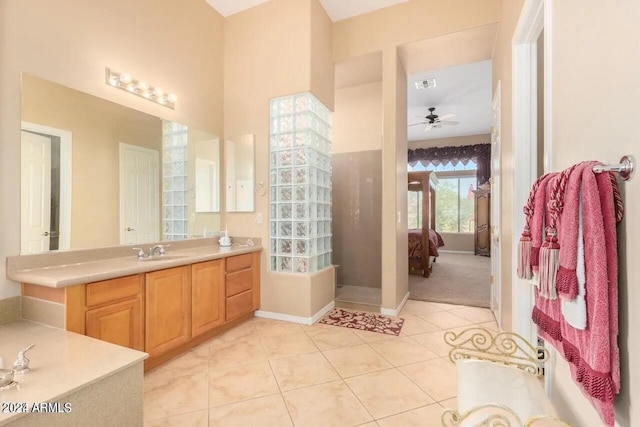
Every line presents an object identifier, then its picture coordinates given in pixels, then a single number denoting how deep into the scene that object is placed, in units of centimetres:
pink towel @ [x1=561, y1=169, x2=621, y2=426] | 74
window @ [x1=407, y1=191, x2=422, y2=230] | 833
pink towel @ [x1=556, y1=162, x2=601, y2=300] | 81
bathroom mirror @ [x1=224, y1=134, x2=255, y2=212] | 338
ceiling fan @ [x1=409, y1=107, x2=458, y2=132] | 577
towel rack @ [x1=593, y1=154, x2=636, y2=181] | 74
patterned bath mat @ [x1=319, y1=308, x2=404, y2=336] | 300
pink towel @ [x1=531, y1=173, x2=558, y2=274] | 108
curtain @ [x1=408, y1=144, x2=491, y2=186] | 791
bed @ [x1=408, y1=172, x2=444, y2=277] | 543
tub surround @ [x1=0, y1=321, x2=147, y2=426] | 105
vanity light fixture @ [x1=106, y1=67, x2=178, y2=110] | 237
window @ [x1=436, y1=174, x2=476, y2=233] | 855
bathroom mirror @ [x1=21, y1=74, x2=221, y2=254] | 192
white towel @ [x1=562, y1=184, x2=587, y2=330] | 79
